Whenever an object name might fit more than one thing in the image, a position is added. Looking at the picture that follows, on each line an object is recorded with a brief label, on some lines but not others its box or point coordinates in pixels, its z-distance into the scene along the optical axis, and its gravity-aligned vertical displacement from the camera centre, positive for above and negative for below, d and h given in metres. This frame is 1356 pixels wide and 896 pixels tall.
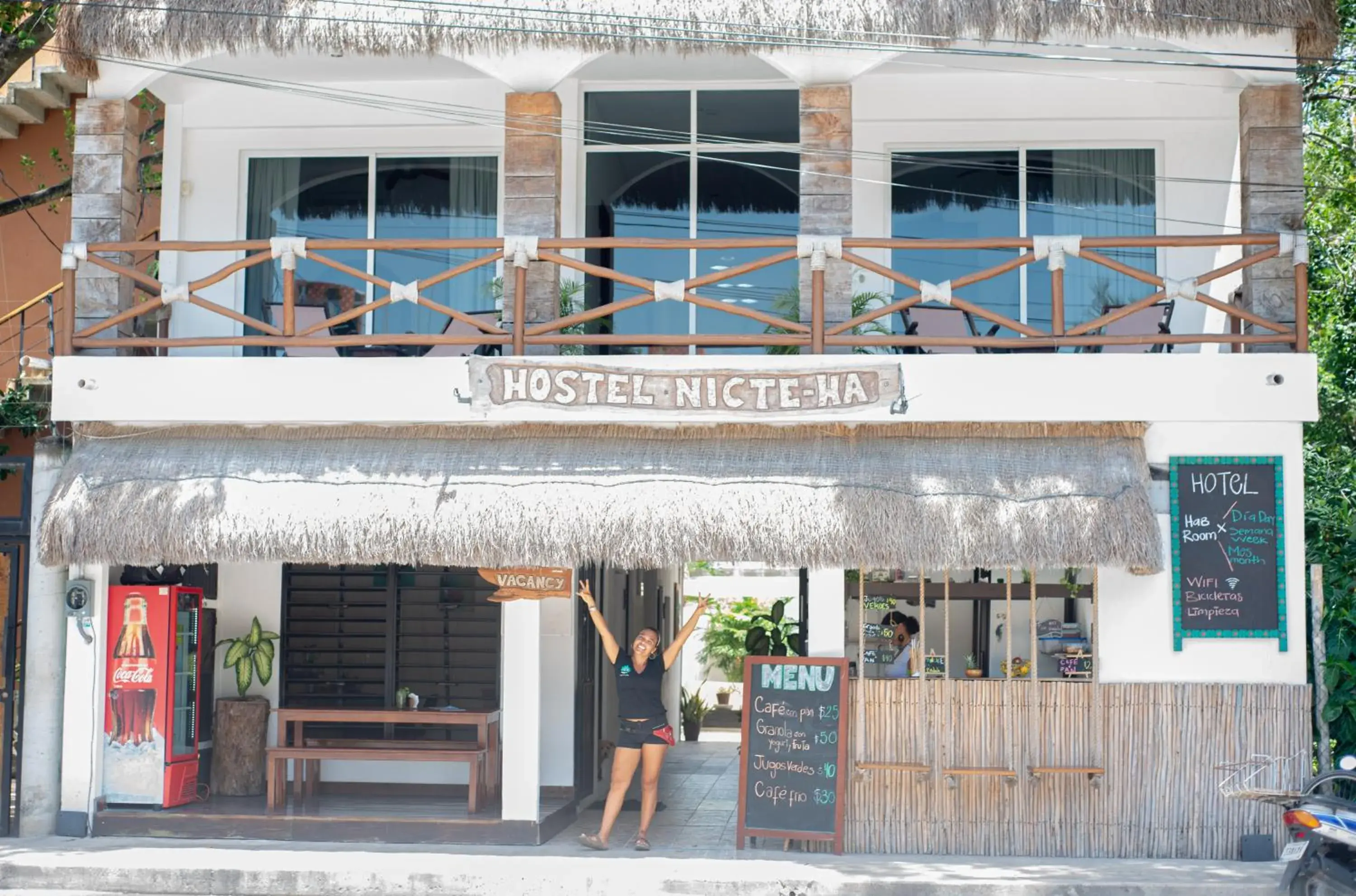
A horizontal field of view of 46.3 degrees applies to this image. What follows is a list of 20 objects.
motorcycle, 8.29 -1.41
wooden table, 12.30 -1.16
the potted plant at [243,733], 13.45 -1.39
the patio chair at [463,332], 12.89 +1.95
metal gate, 11.90 -0.48
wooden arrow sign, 11.73 -0.09
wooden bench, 12.16 -1.43
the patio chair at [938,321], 12.55 +2.01
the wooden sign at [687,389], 11.28 +1.32
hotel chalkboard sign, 11.10 +0.17
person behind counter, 11.77 -0.50
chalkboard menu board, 11.15 -1.26
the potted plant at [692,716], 18.86 -1.70
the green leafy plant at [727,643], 21.67 -0.97
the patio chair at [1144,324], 12.57 +2.00
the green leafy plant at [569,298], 12.94 +2.28
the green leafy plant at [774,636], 17.83 -0.74
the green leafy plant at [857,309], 12.47 +2.12
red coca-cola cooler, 12.20 -0.99
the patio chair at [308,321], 13.26 +2.08
